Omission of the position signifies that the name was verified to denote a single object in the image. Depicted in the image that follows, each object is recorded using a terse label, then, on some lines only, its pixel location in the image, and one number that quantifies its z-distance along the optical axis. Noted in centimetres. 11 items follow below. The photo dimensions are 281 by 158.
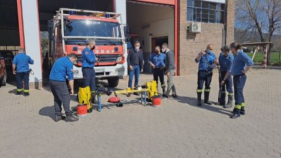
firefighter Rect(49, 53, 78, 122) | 527
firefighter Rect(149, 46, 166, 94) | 782
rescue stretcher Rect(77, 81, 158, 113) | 585
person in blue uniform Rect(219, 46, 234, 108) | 631
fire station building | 1377
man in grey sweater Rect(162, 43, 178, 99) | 759
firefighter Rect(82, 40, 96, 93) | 648
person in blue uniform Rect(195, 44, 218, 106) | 660
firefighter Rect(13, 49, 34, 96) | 816
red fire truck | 772
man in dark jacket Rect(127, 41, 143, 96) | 818
